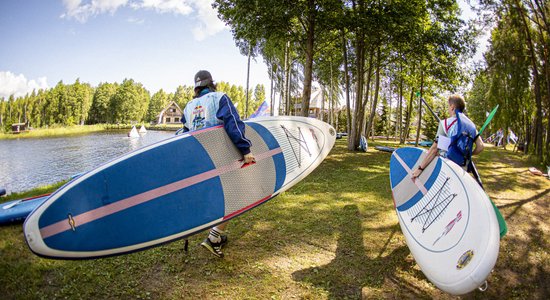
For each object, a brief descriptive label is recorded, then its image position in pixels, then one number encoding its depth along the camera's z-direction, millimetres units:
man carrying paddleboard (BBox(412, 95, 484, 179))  2867
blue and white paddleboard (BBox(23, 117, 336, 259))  2230
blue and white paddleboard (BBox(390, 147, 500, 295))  1901
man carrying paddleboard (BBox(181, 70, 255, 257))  2875
